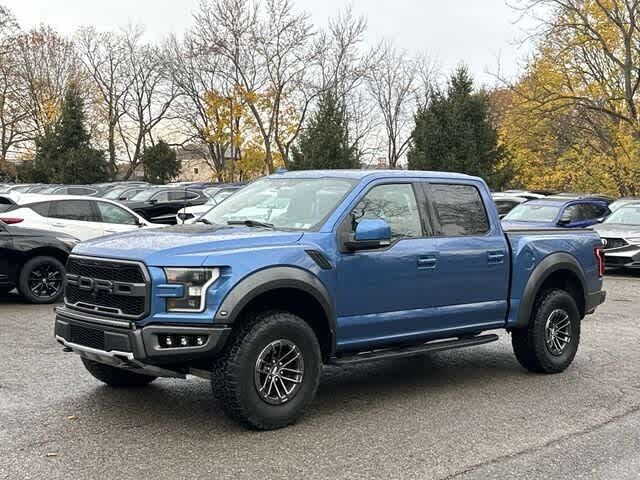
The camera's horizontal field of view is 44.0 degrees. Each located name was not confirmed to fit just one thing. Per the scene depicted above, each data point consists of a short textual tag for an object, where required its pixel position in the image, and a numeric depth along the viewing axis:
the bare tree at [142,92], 56.11
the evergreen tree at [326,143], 35.94
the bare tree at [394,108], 59.02
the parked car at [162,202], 26.91
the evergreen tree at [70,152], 46.97
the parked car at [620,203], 19.07
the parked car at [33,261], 11.41
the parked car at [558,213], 18.56
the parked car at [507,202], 22.83
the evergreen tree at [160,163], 55.34
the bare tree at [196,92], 47.88
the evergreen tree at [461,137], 35.34
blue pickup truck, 5.29
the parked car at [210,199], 22.75
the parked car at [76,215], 14.13
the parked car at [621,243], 16.80
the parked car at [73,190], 27.28
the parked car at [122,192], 30.00
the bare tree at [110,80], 57.59
